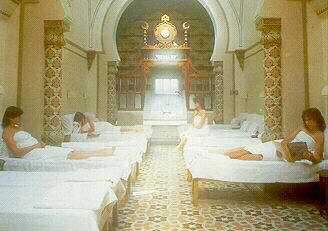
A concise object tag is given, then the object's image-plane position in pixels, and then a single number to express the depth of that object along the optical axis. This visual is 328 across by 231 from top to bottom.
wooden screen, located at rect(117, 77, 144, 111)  14.71
